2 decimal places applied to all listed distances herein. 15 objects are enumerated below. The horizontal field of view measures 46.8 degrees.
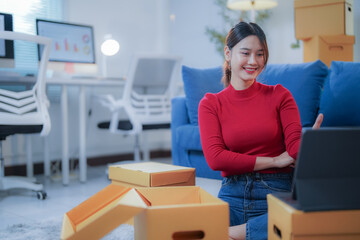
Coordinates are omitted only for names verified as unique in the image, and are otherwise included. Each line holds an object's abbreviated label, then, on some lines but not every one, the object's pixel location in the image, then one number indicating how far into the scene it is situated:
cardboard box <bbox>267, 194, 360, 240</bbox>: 0.97
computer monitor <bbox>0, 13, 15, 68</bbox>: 2.65
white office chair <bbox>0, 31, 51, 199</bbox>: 2.38
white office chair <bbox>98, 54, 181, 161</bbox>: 3.09
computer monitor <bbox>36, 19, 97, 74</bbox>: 3.26
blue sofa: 2.02
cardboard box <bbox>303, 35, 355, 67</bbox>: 2.72
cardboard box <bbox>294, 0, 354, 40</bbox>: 2.68
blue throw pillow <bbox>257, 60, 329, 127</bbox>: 2.12
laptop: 0.95
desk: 2.89
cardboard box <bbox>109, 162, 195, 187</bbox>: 1.59
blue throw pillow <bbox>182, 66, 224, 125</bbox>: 2.40
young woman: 1.33
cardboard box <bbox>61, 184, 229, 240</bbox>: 1.08
